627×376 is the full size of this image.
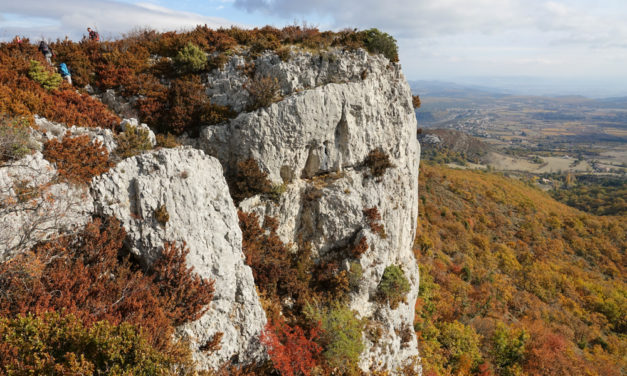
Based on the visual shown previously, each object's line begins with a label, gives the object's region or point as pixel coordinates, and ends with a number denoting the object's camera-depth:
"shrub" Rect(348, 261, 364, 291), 15.53
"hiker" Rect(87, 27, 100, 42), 16.55
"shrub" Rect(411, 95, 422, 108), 22.13
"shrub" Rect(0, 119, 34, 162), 8.40
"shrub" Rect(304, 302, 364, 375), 12.42
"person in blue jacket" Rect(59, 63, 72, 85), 13.57
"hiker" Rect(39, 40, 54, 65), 13.97
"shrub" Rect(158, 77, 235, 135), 14.68
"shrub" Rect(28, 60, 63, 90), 12.35
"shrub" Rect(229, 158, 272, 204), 14.45
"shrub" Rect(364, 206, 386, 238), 16.55
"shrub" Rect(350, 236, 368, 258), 15.83
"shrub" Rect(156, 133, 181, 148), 12.45
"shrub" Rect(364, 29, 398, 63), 18.14
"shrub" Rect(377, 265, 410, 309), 16.64
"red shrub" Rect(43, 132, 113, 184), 9.30
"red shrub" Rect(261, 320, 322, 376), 11.00
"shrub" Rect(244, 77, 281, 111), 14.93
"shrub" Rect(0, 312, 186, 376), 6.00
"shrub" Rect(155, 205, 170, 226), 10.16
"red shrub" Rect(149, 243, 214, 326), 9.70
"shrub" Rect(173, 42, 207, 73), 15.53
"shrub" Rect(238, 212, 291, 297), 13.61
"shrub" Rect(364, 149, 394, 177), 17.77
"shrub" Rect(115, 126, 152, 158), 10.84
